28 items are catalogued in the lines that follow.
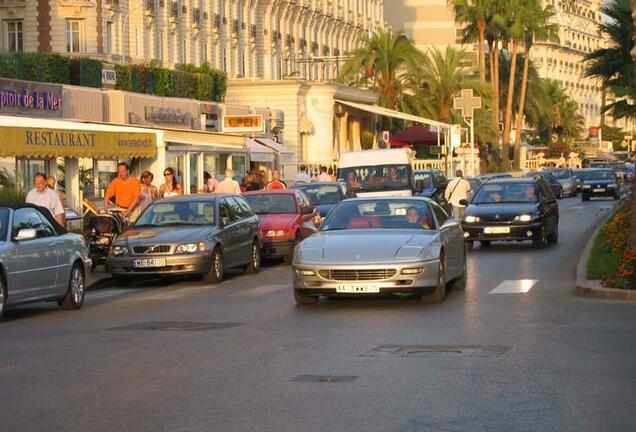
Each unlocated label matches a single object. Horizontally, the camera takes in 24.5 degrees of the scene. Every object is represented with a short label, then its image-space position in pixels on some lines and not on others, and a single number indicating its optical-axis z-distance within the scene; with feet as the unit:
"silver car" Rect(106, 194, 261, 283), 77.87
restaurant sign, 92.94
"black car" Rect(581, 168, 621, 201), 229.25
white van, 131.85
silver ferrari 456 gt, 59.21
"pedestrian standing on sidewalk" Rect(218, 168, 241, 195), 112.16
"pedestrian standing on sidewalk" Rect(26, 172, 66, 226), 78.33
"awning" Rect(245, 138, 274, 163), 157.69
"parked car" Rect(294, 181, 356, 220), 115.55
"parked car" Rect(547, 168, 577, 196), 262.06
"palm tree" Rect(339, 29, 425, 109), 260.62
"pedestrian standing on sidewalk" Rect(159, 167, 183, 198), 100.58
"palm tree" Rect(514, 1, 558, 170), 307.58
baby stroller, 89.04
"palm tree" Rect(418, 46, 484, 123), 284.61
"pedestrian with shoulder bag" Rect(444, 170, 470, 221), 126.41
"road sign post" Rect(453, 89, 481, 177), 224.12
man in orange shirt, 96.53
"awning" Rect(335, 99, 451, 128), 226.58
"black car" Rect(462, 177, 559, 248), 101.86
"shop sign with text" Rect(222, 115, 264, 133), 161.07
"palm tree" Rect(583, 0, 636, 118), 142.51
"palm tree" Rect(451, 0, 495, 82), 303.89
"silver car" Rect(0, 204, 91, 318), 58.39
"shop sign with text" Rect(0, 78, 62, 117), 123.34
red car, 96.12
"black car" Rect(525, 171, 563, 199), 225.58
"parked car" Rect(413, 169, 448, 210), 145.98
